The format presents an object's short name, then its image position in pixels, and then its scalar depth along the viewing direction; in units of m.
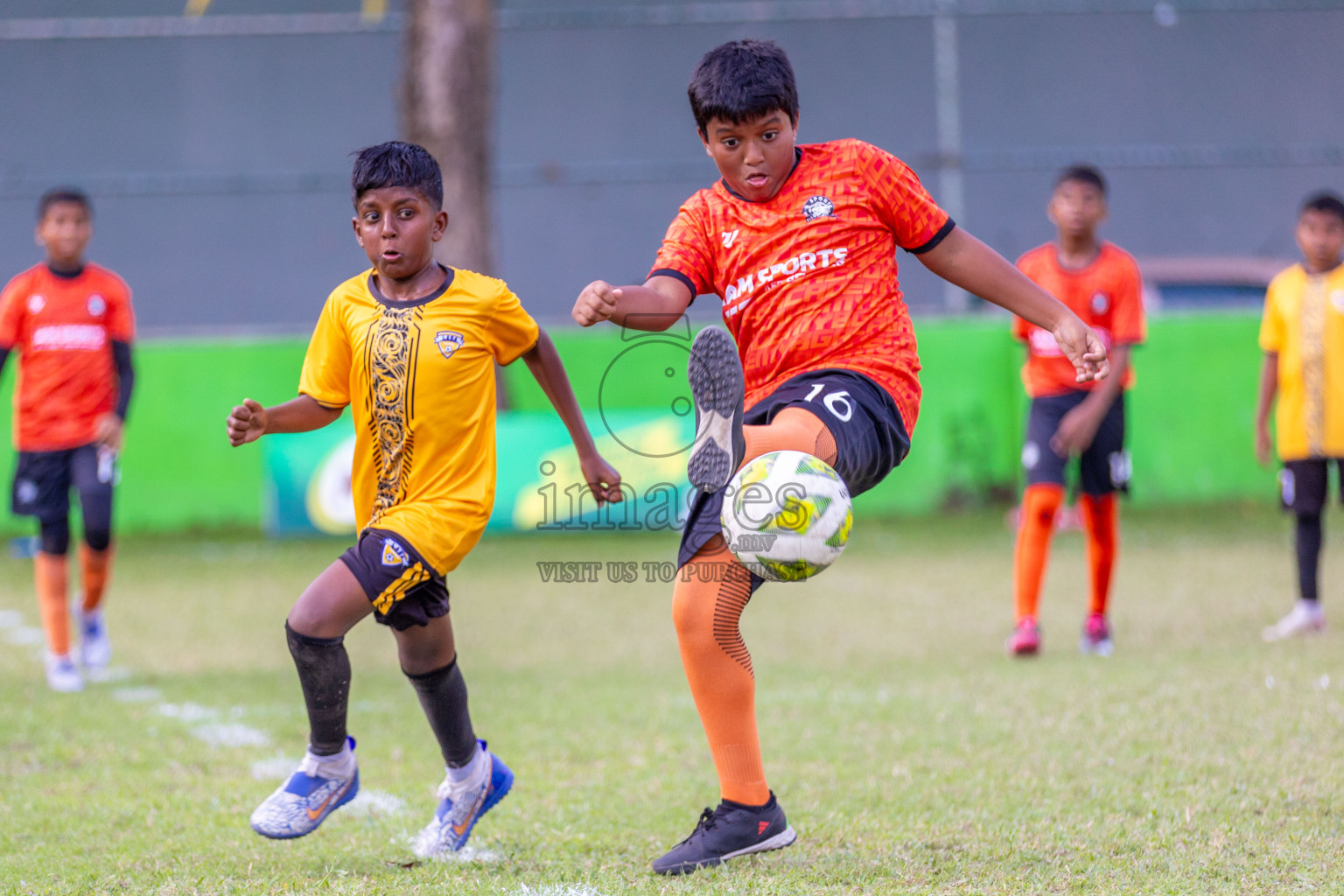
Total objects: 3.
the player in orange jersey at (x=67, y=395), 13.62
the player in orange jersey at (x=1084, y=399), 13.33
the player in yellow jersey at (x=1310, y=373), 13.97
